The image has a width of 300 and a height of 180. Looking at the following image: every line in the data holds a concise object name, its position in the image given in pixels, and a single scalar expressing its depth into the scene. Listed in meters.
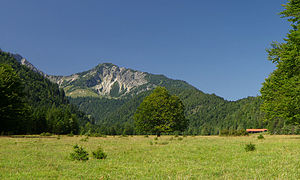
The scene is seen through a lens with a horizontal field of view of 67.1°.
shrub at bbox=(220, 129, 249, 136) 51.89
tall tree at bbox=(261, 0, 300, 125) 20.25
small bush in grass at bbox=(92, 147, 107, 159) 14.26
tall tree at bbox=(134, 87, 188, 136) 51.44
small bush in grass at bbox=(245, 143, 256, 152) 16.74
